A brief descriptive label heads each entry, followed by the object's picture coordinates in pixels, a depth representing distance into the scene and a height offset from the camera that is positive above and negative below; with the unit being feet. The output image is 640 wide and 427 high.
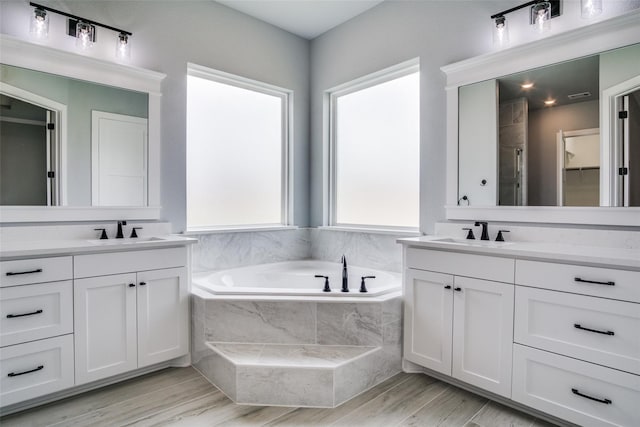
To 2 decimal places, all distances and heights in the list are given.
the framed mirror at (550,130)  6.24 +1.66
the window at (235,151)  9.93 +1.82
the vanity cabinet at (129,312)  6.44 -2.02
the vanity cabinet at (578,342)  4.92 -1.99
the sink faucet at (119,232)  8.04 -0.50
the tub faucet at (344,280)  7.82 -1.60
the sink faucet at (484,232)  7.72 -0.46
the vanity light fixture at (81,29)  7.14 +3.93
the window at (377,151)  9.77 +1.84
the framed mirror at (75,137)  7.02 +1.61
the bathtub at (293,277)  8.95 -1.81
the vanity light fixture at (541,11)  6.93 +3.99
